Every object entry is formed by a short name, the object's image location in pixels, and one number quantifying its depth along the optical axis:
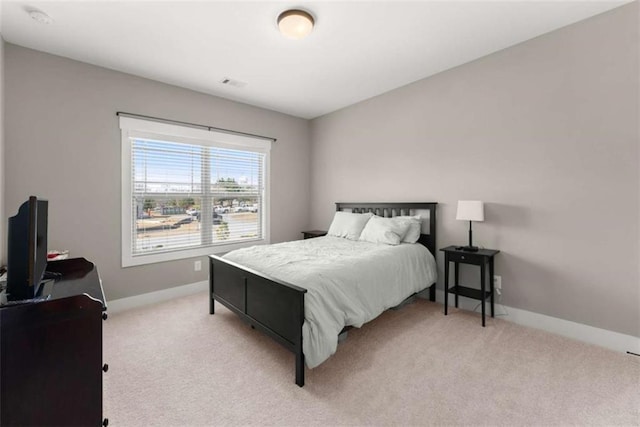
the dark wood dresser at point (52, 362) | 1.05
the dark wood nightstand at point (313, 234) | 4.61
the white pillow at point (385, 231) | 3.35
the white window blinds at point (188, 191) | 3.39
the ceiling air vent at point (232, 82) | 3.50
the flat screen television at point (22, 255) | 1.18
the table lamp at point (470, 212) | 2.85
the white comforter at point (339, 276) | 2.01
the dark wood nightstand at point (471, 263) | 2.75
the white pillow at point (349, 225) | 3.80
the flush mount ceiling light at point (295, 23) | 2.23
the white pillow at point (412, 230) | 3.43
